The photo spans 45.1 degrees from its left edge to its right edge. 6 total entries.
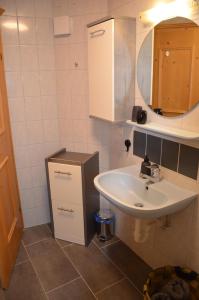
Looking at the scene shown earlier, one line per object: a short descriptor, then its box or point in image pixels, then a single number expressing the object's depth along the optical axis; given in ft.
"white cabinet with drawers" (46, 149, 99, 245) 6.86
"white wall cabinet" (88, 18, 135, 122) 5.46
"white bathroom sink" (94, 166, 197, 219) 4.49
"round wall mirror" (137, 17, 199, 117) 4.48
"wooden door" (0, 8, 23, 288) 5.96
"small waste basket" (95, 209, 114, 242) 7.53
